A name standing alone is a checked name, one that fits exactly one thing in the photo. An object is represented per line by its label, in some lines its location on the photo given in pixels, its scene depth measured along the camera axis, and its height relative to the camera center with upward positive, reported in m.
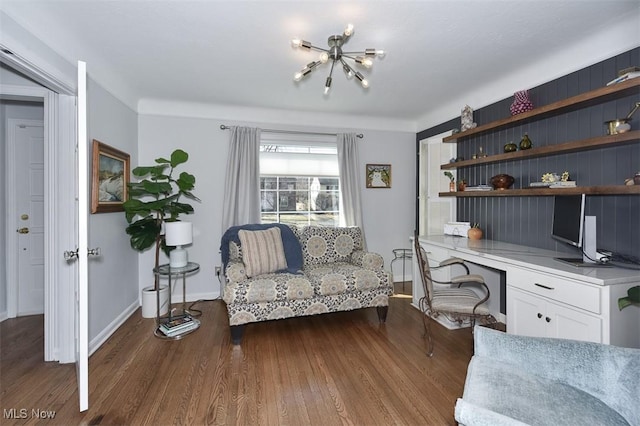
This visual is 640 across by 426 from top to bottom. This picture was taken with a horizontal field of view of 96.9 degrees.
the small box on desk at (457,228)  3.25 -0.18
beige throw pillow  2.84 -0.40
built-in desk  1.60 -0.54
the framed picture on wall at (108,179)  2.45 +0.34
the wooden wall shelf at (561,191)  1.83 +0.17
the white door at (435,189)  3.76 +0.34
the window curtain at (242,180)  3.60 +0.43
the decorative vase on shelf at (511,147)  2.66 +0.62
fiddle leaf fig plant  2.73 +0.05
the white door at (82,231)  1.58 -0.10
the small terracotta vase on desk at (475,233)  3.10 -0.22
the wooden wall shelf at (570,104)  1.83 +0.83
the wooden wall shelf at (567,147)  1.85 +0.51
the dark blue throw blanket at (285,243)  3.10 -0.34
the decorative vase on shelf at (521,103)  2.53 +0.99
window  3.91 +0.45
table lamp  2.75 -0.24
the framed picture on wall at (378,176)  4.23 +0.56
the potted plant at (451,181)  3.54 +0.40
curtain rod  3.63 +1.11
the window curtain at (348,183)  3.99 +0.43
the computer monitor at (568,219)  2.03 -0.04
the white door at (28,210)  3.02 +0.04
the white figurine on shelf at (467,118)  3.14 +1.05
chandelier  1.93 +1.16
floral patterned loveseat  2.50 -0.70
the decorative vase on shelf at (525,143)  2.54 +0.63
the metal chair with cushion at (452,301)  2.20 -0.72
